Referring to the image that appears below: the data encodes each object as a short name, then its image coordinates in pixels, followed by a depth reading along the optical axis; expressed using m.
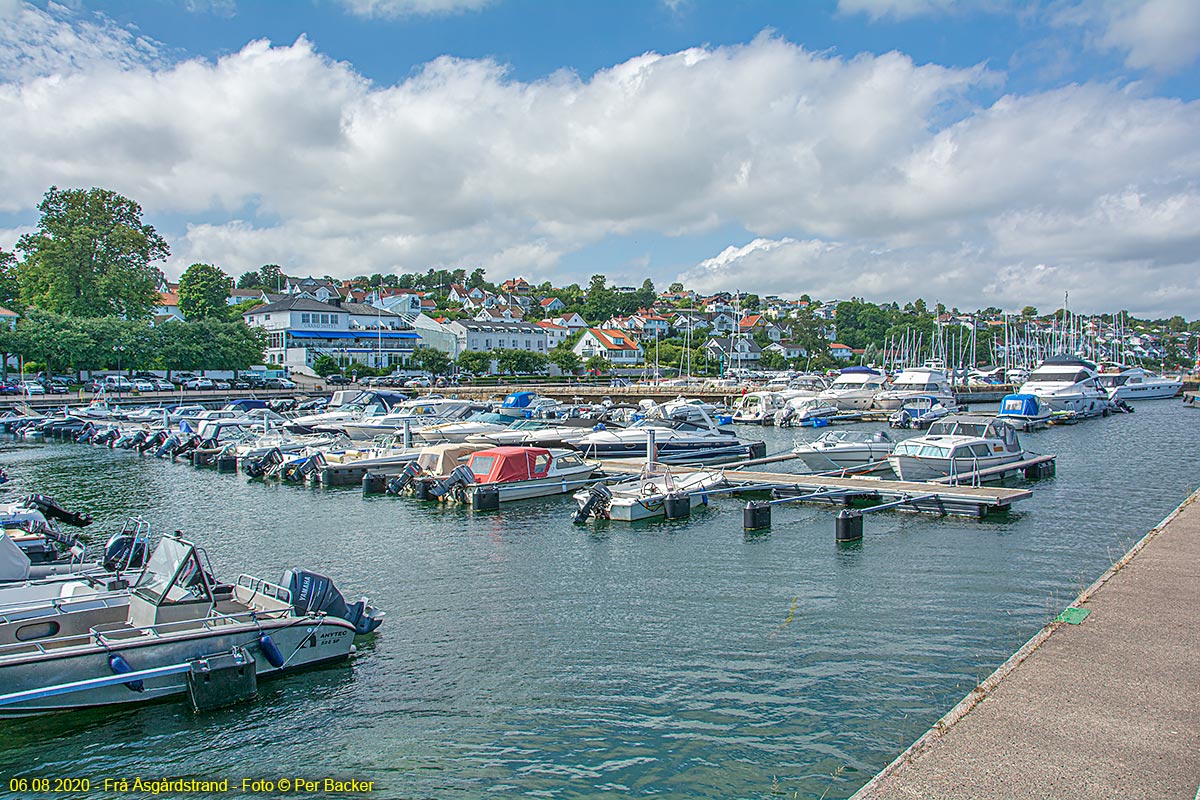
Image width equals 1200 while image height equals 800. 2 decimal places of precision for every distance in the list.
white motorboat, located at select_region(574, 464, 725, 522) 24.72
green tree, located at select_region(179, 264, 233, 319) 110.12
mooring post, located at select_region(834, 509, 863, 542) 21.83
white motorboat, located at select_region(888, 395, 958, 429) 59.72
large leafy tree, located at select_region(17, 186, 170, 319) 84.62
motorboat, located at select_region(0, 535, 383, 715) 11.09
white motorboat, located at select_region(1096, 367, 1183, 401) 85.81
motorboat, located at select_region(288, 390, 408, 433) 47.87
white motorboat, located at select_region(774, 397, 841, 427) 61.38
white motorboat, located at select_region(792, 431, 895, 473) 32.44
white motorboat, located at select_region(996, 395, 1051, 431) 56.22
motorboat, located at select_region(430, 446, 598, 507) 28.00
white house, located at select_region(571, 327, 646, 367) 134.50
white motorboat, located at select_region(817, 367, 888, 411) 67.38
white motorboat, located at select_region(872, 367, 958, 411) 66.12
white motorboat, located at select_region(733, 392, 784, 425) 63.19
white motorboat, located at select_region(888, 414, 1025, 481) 29.03
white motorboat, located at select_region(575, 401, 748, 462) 36.25
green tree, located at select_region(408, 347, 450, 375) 99.50
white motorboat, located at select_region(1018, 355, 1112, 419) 63.47
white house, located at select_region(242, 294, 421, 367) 100.44
